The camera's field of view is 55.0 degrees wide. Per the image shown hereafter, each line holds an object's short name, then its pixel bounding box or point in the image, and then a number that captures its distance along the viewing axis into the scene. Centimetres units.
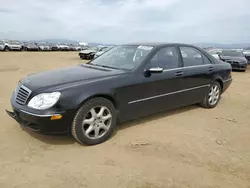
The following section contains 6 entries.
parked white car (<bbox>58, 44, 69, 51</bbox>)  4703
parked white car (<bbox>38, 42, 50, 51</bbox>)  4099
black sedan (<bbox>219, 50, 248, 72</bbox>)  1608
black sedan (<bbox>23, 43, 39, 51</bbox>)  3747
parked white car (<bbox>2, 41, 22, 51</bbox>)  3262
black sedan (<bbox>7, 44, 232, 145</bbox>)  331
